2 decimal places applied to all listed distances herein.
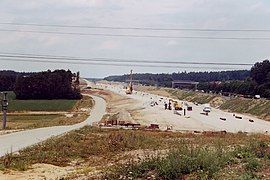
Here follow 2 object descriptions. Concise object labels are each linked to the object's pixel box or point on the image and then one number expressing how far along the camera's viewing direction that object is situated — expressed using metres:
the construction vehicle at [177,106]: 114.43
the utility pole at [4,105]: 56.81
